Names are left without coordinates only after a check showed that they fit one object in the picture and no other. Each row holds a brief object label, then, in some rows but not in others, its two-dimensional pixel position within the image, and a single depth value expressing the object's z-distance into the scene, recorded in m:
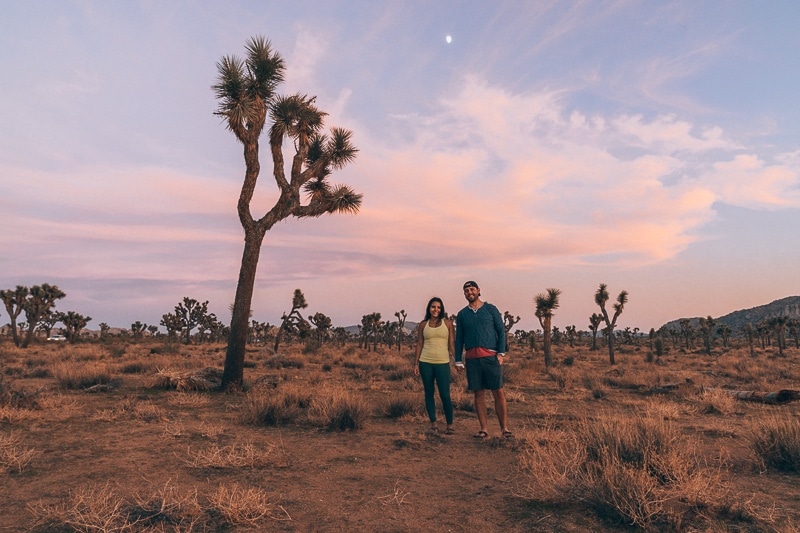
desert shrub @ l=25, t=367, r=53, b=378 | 15.51
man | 6.77
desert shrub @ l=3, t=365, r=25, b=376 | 16.34
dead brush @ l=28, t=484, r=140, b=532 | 3.48
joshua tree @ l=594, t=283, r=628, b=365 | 33.78
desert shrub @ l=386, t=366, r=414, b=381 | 16.98
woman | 7.19
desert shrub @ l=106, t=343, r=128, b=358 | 25.44
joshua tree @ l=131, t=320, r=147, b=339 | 57.38
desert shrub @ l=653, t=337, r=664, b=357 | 38.31
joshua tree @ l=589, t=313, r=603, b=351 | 42.52
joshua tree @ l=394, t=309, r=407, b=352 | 48.37
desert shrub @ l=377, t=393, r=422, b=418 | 8.86
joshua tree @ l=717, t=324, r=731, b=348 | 53.22
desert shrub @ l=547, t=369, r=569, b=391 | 15.50
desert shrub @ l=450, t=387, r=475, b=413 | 10.25
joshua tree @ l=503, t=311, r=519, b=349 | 38.67
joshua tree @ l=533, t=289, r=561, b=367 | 30.06
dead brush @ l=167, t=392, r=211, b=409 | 9.82
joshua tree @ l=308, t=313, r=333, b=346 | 45.47
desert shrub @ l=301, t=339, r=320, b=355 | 31.57
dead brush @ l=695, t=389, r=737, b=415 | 10.59
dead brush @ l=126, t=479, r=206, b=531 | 3.64
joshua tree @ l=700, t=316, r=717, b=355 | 45.44
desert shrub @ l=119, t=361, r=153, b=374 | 16.94
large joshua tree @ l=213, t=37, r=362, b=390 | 12.11
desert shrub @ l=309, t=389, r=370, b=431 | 7.66
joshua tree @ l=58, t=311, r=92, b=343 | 45.17
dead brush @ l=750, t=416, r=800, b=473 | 5.46
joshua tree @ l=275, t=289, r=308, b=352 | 35.47
